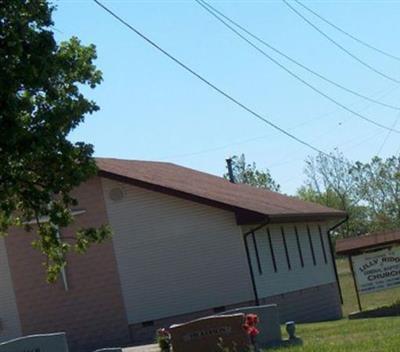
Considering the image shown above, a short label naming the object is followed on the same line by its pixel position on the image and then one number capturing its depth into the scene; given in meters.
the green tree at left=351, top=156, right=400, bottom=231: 94.12
